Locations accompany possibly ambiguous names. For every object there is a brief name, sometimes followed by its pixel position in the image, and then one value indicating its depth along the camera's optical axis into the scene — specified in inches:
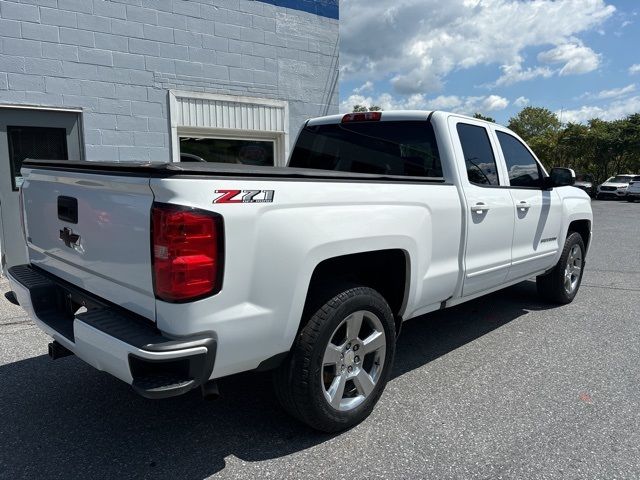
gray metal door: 260.7
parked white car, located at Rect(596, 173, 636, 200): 1176.8
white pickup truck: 87.0
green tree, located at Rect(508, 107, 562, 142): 2672.2
